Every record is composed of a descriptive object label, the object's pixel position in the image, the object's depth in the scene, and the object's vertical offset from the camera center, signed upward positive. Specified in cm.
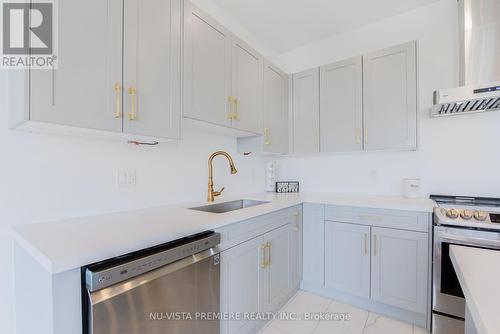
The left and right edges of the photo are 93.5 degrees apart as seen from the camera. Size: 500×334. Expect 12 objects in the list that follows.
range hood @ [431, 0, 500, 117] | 165 +79
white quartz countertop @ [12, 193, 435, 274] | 78 -28
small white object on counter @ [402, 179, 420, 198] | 212 -19
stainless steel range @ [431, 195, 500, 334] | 146 -48
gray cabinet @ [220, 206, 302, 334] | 139 -69
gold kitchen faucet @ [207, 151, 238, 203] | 196 -7
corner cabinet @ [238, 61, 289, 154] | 230 +51
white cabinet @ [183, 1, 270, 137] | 154 +69
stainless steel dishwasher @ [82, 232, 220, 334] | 79 -49
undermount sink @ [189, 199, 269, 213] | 188 -34
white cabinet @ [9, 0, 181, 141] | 95 +43
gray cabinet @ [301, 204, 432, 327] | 175 -75
